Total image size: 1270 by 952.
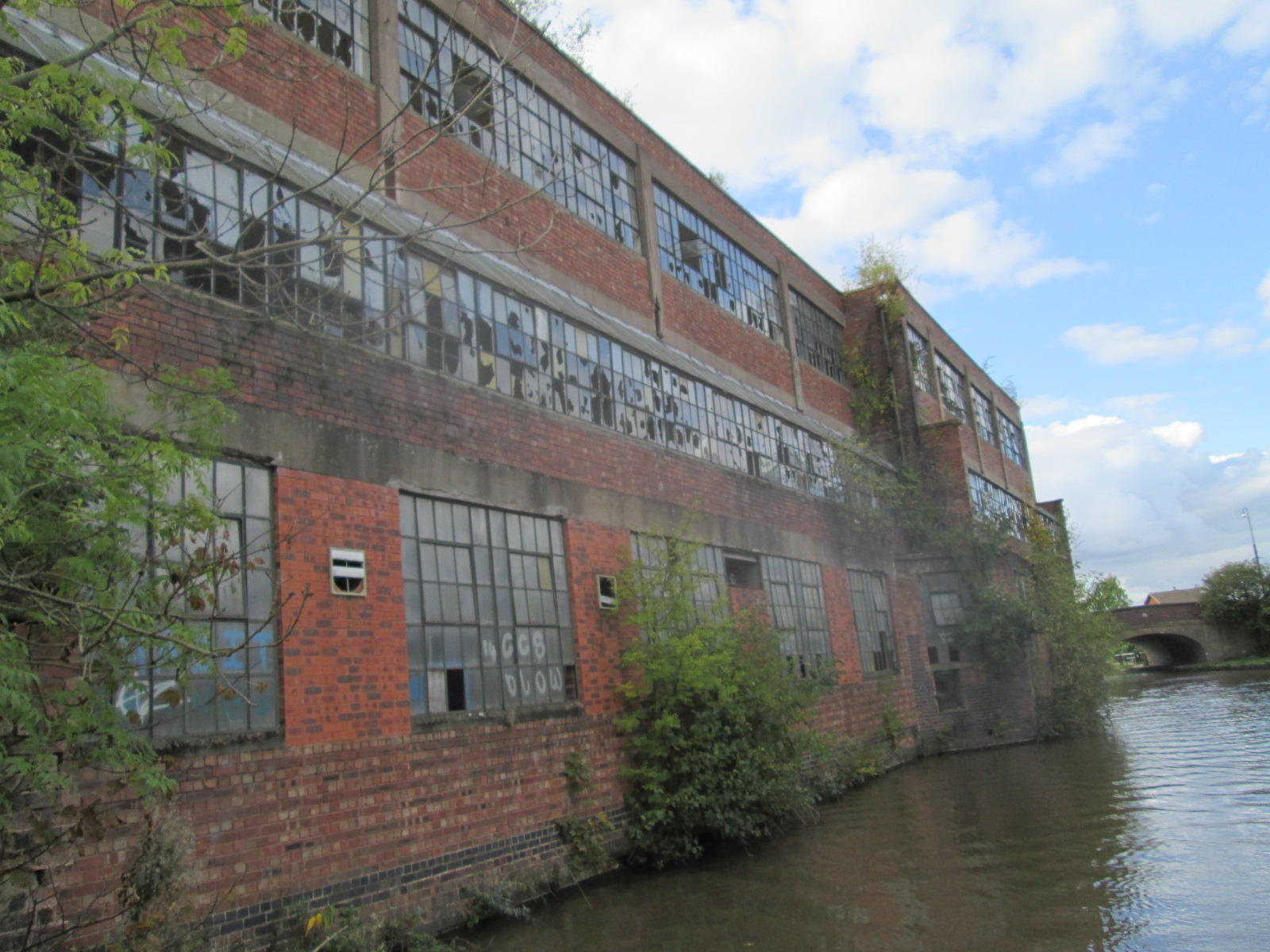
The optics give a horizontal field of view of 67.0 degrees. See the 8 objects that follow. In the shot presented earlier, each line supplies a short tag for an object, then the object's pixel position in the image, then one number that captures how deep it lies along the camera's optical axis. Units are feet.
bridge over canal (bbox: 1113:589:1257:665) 173.99
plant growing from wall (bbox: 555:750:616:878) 33.12
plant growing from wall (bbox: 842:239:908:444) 78.07
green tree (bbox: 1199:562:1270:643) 169.99
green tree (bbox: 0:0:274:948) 15.23
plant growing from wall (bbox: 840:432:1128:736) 70.79
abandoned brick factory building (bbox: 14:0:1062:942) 24.90
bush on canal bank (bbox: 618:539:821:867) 35.88
